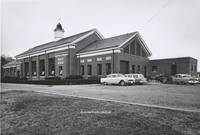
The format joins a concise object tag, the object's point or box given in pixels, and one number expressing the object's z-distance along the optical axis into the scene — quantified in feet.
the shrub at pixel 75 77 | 74.74
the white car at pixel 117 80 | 57.88
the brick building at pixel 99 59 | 81.66
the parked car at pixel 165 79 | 73.28
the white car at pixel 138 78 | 62.86
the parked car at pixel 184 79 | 66.28
